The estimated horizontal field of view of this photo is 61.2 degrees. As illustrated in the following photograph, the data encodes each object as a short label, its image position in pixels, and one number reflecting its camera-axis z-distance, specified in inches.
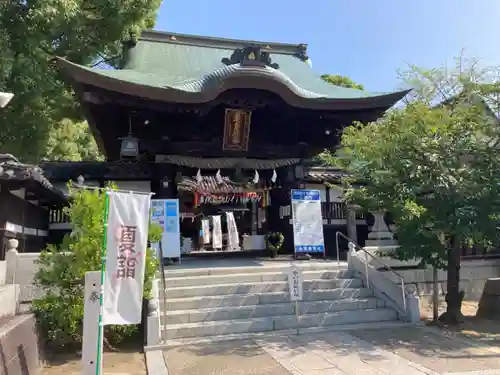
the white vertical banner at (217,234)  609.6
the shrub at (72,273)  259.1
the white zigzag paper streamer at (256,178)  516.1
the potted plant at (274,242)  505.7
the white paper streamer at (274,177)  516.4
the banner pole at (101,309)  187.6
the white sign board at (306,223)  466.3
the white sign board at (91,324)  189.0
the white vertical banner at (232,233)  621.9
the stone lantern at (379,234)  538.6
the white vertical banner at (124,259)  201.6
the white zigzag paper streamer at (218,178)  507.4
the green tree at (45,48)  464.8
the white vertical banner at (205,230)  664.4
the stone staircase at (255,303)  308.2
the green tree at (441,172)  323.6
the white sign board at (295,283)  299.0
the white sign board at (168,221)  430.9
